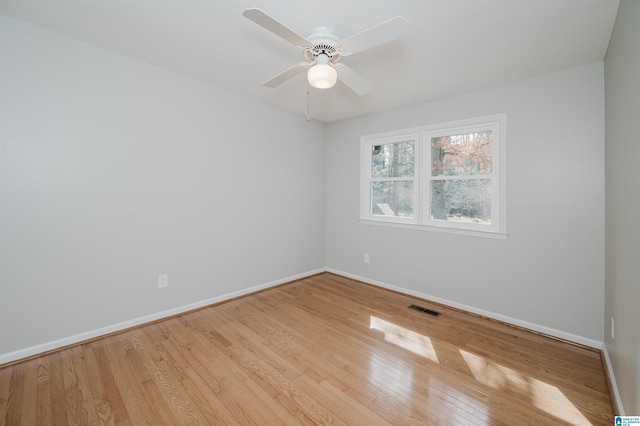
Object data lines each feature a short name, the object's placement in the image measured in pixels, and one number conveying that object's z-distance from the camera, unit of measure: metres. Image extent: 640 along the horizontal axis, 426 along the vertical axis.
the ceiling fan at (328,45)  1.58
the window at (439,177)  3.03
